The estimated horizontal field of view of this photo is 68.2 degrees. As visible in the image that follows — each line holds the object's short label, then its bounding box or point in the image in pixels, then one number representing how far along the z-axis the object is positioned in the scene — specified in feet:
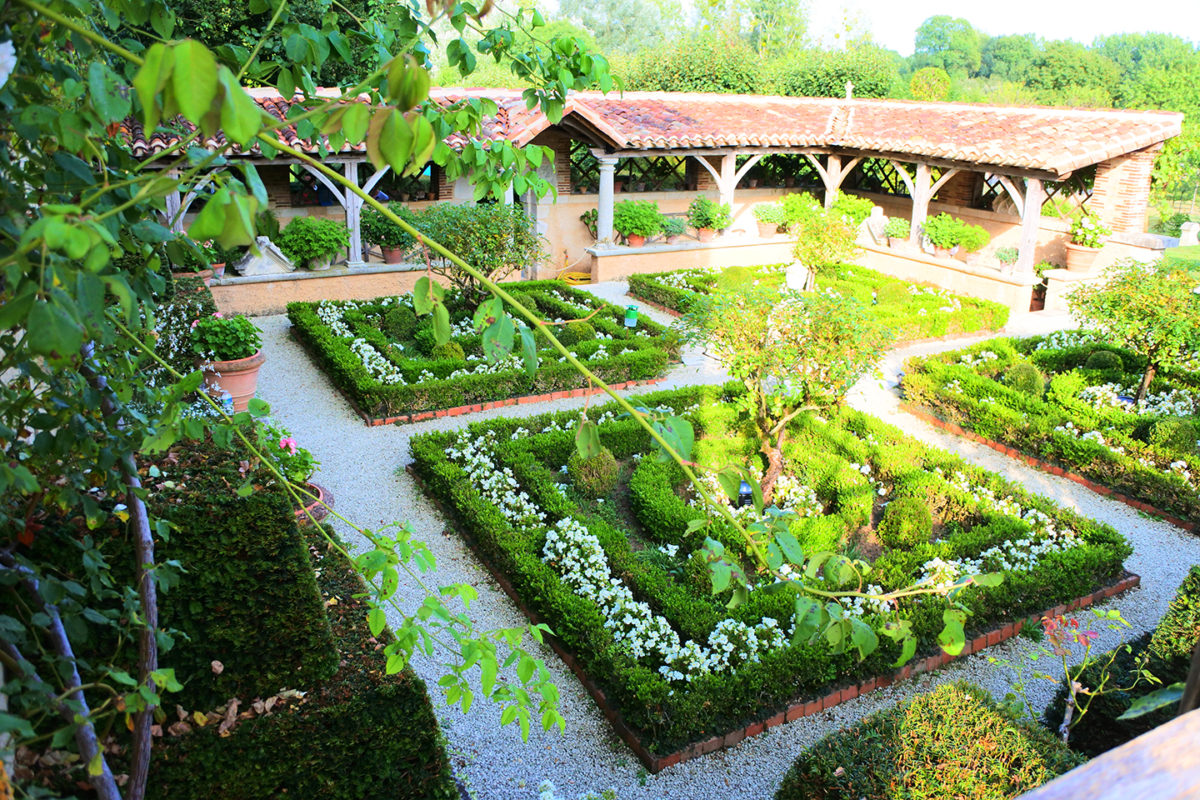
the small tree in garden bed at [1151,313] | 27.50
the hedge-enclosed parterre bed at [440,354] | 29.09
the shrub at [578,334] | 35.49
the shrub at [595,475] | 23.50
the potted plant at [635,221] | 47.88
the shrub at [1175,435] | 25.02
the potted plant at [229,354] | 26.58
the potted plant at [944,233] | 46.26
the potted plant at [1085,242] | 43.88
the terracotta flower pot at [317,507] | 19.15
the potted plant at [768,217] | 52.03
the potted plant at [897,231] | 49.19
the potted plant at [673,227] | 48.98
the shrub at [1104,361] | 32.30
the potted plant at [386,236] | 42.42
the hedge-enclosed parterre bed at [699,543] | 16.08
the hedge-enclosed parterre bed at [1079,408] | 24.29
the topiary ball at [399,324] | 36.48
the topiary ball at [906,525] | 20.85
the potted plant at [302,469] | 18.01
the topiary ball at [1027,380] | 29.89
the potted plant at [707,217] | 50.11
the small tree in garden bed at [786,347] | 22.61
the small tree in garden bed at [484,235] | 36.11
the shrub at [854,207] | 50.98
